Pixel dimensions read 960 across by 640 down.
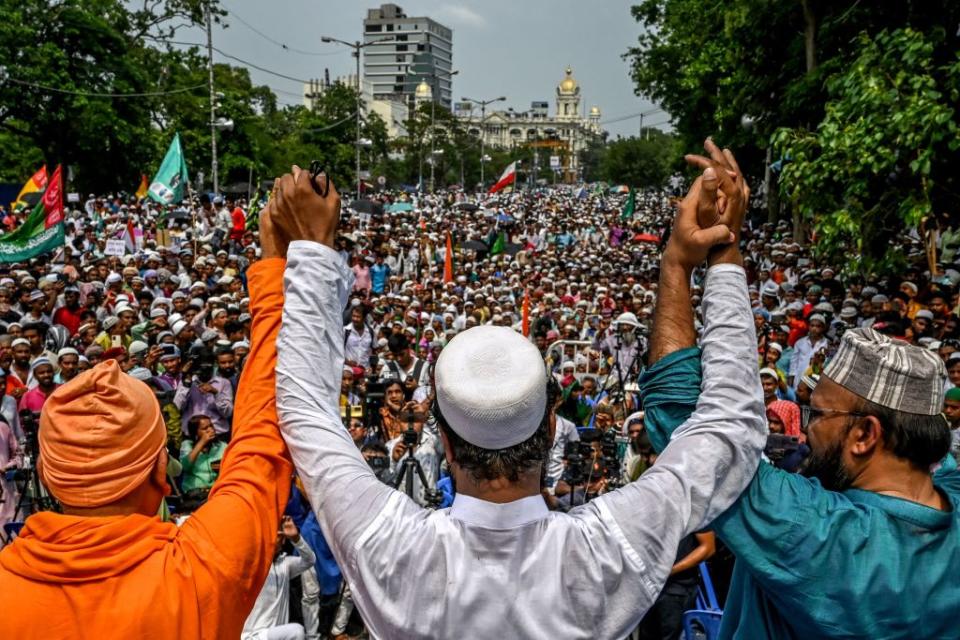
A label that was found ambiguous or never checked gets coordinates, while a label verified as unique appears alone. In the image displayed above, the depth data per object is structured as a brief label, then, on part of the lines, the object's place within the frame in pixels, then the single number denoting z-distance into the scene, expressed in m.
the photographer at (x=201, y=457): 5.72
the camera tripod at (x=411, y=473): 4.98
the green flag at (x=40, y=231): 10.98
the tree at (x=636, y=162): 75.62
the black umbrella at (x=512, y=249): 22.77
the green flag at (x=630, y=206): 27.33
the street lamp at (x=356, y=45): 24.09
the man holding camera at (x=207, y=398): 6.68
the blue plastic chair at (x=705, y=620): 3.54
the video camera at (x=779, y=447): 4.67
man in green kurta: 1.37
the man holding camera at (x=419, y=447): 5.64
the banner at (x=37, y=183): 13.13
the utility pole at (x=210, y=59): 21.05
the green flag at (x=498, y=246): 19.38
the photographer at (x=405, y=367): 8.16
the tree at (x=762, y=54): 10.98
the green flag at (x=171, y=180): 14.61
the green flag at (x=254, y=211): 14.54
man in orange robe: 1.34
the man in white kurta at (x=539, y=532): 1.23
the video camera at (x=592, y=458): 4.96
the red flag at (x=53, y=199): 11.41
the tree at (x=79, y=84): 28.05
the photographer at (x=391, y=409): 6.79
